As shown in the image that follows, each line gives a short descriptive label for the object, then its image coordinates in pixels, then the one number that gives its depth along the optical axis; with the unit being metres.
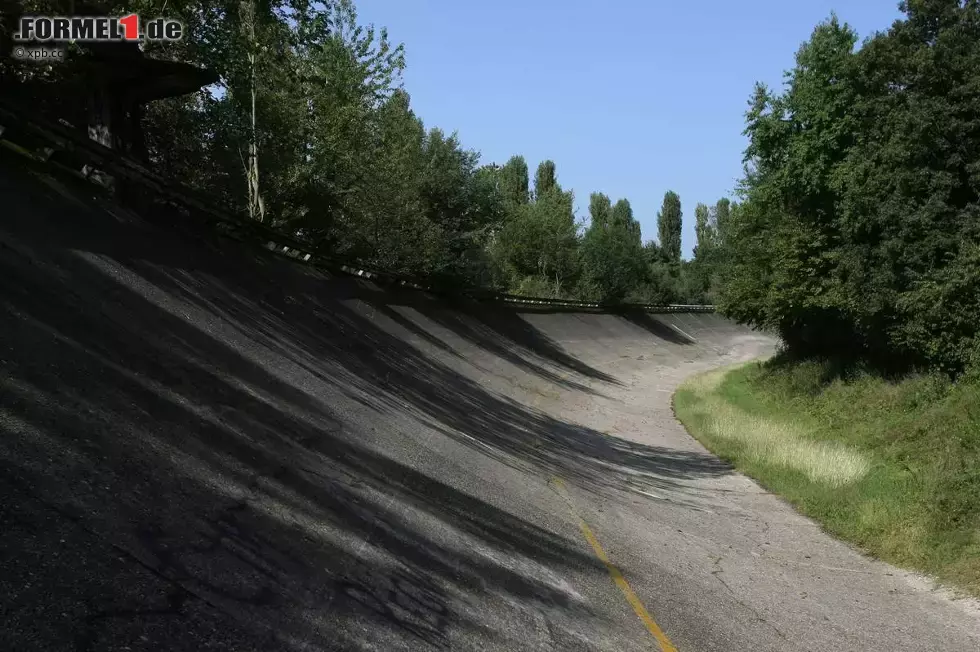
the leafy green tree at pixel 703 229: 112.81
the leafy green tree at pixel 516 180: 83.14
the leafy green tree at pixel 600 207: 104.91
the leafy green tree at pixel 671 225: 120.56
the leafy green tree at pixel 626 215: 113.16
